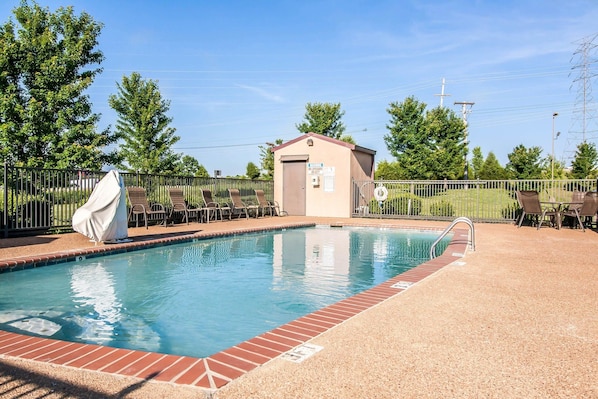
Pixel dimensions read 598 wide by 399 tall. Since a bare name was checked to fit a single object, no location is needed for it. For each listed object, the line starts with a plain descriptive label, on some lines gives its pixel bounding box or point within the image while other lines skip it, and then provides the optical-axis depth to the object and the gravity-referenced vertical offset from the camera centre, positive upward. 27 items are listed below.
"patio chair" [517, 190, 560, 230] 11.32 -0.19
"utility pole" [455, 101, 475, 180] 35.59 +7.84
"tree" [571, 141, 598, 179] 35.28 +3.22
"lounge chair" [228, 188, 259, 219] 14.72 -0.35
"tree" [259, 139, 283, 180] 31.69 +2.84
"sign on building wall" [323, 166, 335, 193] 16.56 +0.70
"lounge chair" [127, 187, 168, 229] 11.02 -0.26
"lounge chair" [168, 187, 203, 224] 12.41 -0.27
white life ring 15.50 +0.07
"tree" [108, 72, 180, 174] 23.98 +4.19
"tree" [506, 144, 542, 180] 30.11 +2.58
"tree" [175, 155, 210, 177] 35.33 +2.49
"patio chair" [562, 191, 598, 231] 10.48 -0.27
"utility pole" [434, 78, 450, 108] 34.22 +8.41
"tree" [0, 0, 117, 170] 14.80 +3.94
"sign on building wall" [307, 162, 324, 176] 16.80 +1.11
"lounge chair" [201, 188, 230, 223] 13.53 -0.36
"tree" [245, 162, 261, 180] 37.51 +2.29
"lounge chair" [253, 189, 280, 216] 15.93 -0.40
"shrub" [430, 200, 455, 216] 14.69 -0.44
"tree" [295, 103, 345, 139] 30.11 +5.62
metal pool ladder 7.00 -0.65
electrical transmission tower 35.50 +8.97
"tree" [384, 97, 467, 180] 28.22 +3.91
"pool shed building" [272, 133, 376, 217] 16.38 +0.88
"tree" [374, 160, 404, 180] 30.76 +2.08
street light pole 37.23 +7.43
